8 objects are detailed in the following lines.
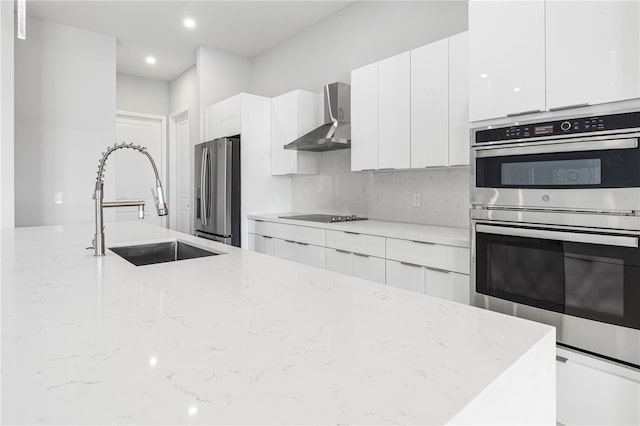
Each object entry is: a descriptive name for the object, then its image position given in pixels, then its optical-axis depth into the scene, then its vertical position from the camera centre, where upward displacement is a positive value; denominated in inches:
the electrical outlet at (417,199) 115.6 +3.5
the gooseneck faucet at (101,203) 58.4 +1.4
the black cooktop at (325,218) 126.7 -2.7
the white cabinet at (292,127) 145.4 +33.9
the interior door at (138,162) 212.1 +29.2
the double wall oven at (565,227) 57.3 -3.0
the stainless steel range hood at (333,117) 127.6 +33.7
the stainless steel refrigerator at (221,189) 147.9 +8.7
